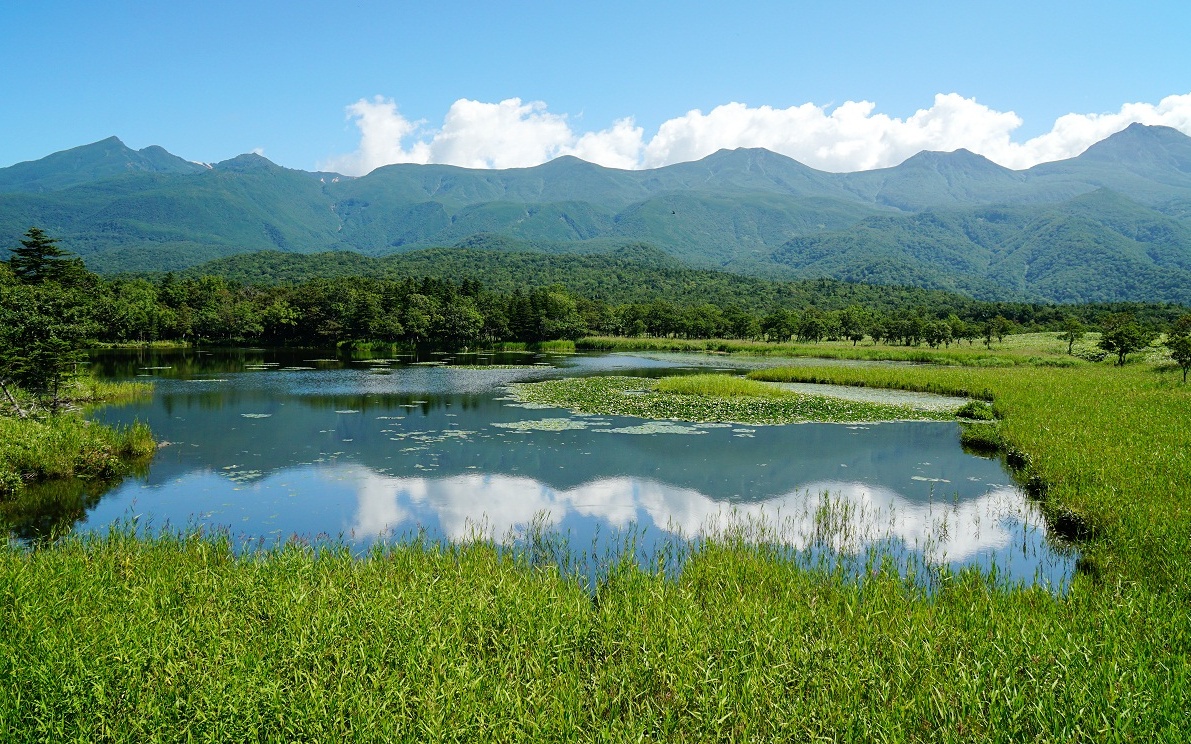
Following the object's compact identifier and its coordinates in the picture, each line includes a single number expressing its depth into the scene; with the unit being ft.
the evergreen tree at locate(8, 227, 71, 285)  200.44
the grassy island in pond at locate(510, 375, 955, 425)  104.99
